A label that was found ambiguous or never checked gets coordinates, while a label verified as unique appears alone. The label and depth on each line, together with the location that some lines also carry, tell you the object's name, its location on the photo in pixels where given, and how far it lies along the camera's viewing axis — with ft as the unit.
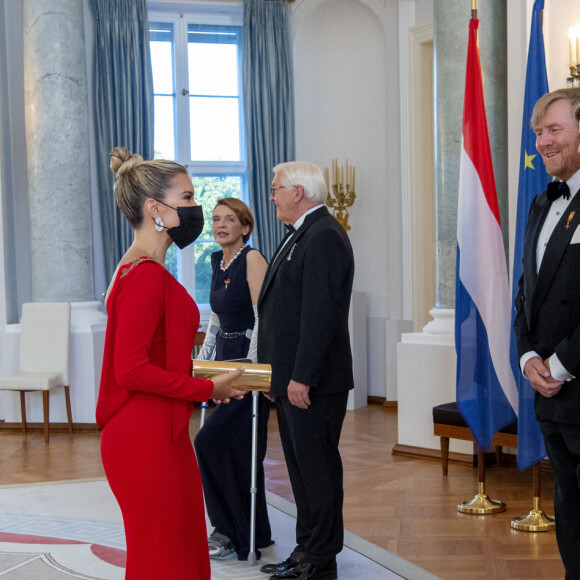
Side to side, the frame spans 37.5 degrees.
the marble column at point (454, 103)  18.33
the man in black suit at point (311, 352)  10.87
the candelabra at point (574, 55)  16.42
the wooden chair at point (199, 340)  25.28
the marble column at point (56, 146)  23.54
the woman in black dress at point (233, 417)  12.41
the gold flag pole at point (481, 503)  14.44
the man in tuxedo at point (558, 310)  8.38
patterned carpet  11.82
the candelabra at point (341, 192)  26.30
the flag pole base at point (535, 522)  13.33
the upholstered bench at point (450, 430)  16.25
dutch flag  14.60
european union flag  14.05
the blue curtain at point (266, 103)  27.89
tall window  28.25
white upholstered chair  22.39
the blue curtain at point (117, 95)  26.66
